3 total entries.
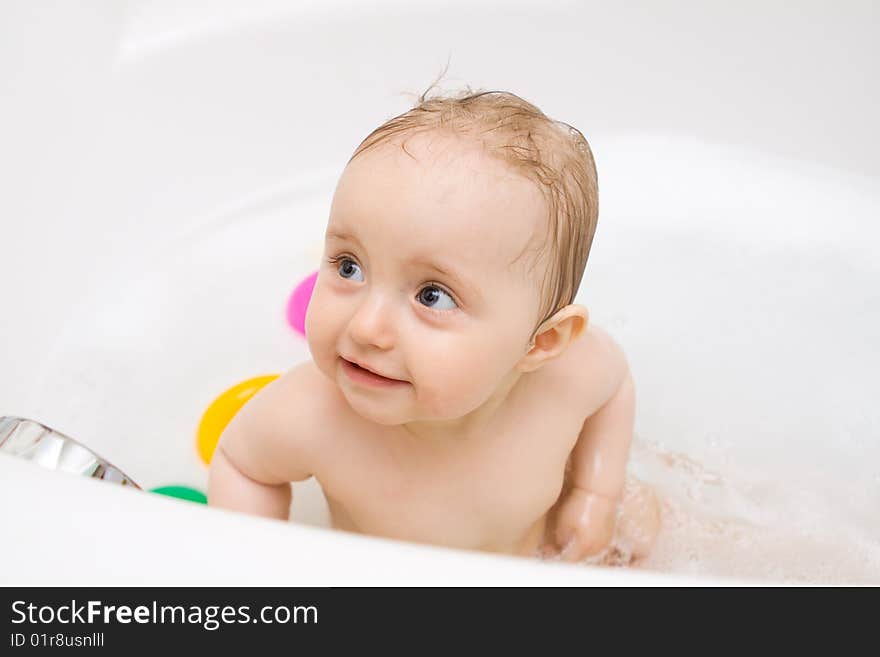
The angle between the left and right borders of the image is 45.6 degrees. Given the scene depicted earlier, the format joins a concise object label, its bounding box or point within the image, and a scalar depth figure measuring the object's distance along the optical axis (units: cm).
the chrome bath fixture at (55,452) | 69
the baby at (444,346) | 66
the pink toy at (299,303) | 129
